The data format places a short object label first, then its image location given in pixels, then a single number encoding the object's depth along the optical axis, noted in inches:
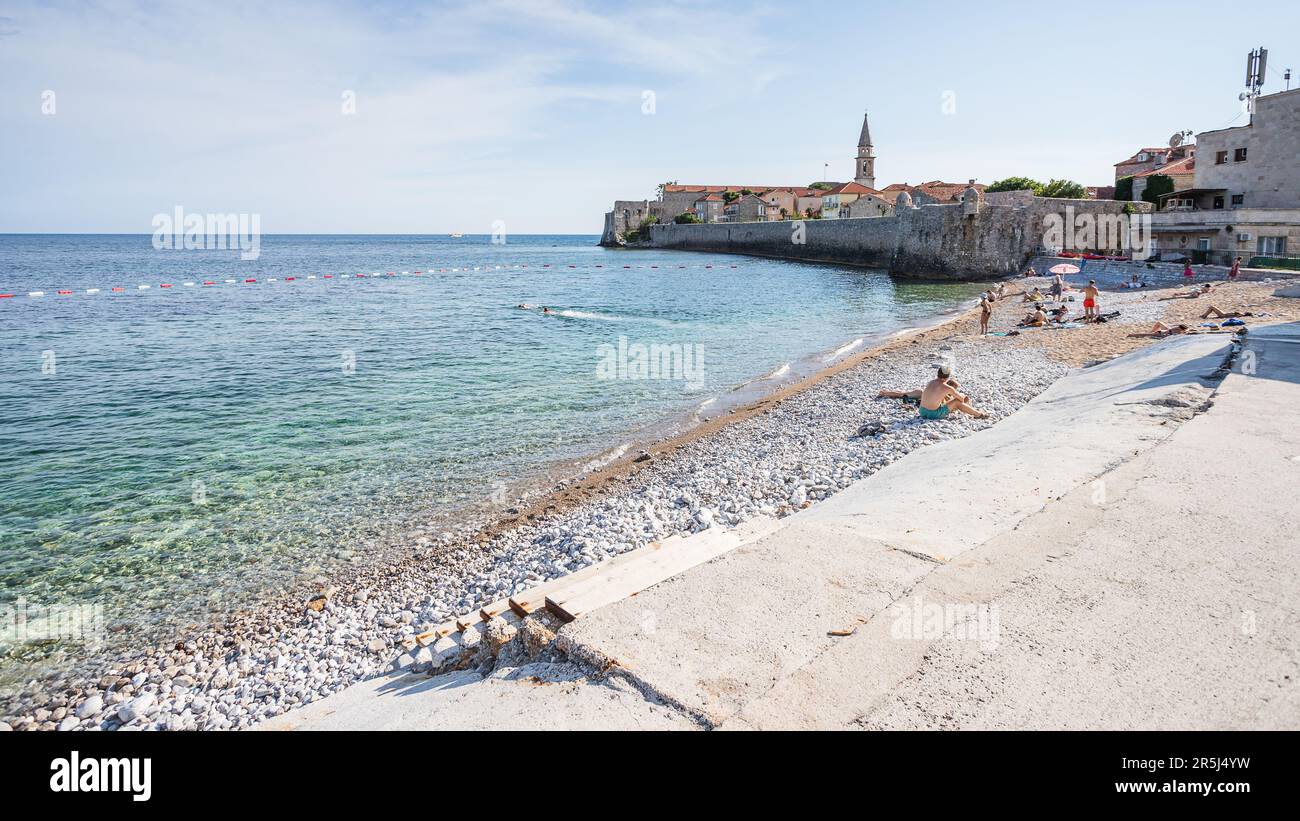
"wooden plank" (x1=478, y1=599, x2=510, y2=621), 234.3
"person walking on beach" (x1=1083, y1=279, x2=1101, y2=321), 872.9
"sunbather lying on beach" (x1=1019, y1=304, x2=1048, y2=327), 916.0
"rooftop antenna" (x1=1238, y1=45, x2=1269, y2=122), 1533.0
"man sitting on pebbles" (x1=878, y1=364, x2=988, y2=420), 503.5
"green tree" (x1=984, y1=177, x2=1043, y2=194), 2253.4
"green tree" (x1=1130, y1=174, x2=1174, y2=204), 1788.9
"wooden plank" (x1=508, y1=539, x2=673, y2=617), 228.2
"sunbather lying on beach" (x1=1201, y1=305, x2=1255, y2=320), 756.0
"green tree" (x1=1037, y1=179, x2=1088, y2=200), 2117.4
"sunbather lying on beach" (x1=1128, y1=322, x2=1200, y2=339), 688.4
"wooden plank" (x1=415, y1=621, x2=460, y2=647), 254.4
